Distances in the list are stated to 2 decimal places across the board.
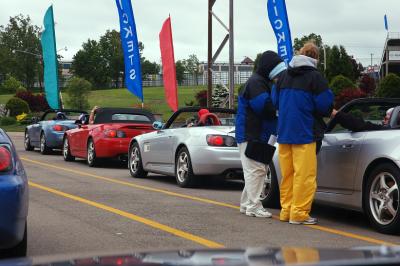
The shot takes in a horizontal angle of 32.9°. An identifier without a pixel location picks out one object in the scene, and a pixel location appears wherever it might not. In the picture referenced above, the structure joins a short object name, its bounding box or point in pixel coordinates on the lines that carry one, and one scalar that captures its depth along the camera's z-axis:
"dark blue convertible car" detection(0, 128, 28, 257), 4.54
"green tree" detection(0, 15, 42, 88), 127.69
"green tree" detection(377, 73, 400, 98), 51.84
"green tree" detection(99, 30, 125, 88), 144.45
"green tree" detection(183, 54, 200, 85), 167.91
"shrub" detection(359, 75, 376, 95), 69.56
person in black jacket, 7.46
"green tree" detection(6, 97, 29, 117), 61.19
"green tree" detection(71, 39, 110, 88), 142.12
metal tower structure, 21.14
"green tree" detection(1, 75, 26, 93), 123.38
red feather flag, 22.22
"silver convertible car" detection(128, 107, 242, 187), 10.14
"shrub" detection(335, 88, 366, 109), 46.68
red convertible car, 14.50
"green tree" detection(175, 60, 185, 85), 161.62
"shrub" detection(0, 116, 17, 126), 55.62
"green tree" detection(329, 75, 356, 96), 56.88
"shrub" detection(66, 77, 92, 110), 74.38
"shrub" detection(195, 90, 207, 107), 65.38
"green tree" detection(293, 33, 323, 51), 117.81
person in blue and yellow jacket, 6.88
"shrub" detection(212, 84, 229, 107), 64.06
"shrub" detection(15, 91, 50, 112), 67.06
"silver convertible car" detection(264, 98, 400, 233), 6.21
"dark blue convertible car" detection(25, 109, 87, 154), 18.70
